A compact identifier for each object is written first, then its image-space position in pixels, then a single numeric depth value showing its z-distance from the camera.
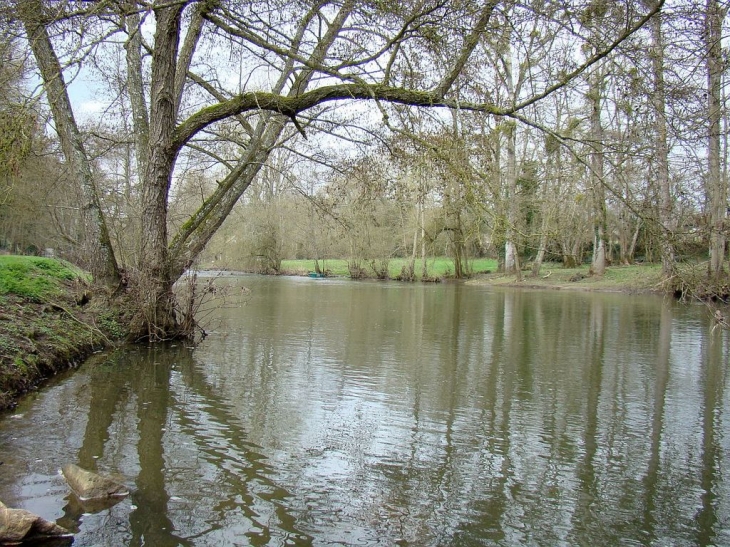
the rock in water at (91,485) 3.83
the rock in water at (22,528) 3.12
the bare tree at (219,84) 6.04
